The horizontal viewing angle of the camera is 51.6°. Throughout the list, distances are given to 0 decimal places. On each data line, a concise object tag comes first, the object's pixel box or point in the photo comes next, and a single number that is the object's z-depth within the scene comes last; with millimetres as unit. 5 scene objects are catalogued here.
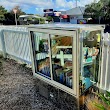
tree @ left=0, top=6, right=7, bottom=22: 20505
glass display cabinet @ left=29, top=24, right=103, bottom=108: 1612
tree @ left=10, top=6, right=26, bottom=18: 24394
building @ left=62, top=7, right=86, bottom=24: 21317
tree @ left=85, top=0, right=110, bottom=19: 15376
